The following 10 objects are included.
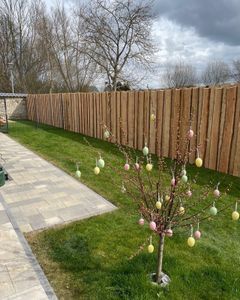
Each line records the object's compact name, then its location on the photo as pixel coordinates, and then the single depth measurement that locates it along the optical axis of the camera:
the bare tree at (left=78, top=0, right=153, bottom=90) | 16.70
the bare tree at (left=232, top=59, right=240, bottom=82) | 29.77
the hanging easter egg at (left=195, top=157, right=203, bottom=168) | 1.89
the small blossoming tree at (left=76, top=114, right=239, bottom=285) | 1.98
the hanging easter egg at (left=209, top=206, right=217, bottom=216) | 1.98
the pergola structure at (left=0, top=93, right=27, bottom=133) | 12.08
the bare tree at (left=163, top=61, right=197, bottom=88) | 30.61
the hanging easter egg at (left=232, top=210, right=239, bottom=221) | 1.91
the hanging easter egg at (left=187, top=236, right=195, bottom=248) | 1.84
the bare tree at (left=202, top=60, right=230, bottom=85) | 30.44
